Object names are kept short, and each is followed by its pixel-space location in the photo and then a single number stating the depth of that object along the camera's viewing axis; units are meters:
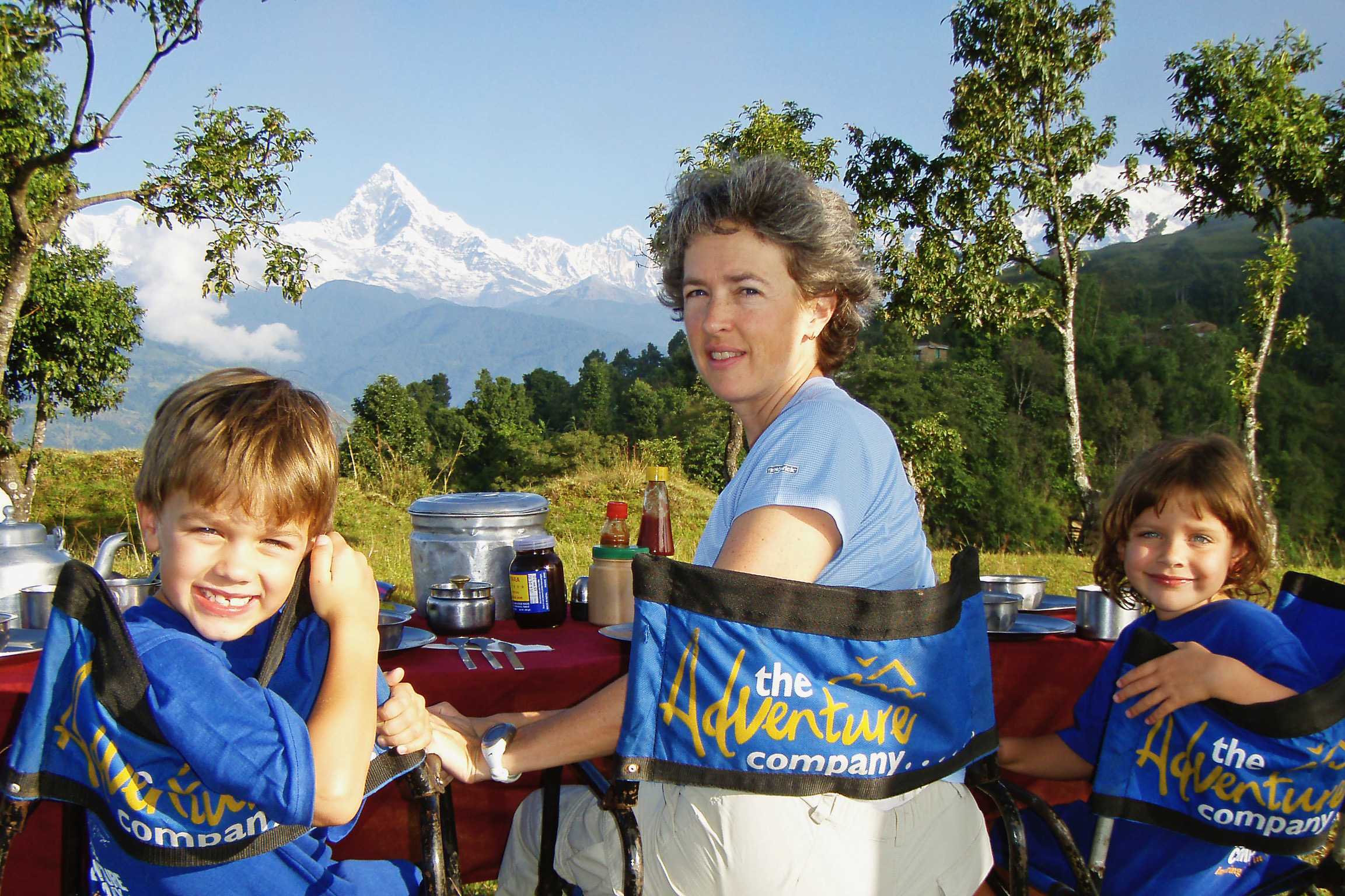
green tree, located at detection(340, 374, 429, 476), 54.78
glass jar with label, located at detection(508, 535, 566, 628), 2.19
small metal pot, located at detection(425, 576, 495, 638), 2.07
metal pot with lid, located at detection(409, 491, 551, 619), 2.29
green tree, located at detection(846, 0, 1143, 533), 13.52
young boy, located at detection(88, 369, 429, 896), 1.14
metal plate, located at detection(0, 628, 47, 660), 1.75
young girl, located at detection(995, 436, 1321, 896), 1.58
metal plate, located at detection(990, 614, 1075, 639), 2.21
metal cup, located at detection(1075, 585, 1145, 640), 2.25
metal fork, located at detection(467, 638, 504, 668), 1.87
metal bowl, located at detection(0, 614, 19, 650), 1.85
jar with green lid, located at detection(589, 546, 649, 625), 2.24
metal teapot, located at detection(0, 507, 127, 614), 2.13
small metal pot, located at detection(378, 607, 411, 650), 1.85
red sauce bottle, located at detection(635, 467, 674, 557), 2.34
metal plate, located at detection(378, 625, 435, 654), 1.88
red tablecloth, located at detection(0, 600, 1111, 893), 1.75
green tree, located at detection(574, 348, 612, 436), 72.12
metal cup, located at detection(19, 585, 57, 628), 2.02
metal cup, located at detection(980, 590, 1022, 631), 2.24
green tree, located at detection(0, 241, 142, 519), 15.55
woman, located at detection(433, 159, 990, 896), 1.32
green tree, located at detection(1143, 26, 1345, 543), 13.62
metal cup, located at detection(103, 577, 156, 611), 1.91
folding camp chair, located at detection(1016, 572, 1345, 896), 1.53
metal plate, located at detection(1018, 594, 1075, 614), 2.59
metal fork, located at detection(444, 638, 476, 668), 1.87
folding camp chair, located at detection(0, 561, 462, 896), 1.14
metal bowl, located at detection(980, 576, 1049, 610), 2.58
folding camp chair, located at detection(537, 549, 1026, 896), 1.27
